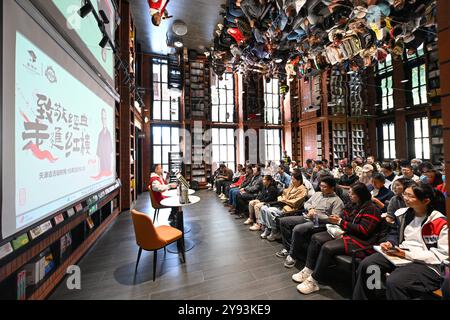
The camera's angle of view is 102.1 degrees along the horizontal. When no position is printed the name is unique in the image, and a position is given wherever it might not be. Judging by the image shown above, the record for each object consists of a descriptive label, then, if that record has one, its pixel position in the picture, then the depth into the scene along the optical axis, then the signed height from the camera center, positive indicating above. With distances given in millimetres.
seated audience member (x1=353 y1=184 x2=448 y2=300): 1360 -751
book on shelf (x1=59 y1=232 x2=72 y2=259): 2198 -1003
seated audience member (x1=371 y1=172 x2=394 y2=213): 2683 -474
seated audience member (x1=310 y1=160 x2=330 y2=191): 4555 -364
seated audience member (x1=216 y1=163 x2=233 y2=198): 6870 -704
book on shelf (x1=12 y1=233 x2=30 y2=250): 1340 -577
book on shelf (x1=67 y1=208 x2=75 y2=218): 2068 -548
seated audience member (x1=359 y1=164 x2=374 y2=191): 3718 -273
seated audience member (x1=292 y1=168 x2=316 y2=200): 3316 -495
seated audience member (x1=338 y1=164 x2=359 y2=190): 4426 -414
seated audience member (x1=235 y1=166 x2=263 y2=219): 4453 -777
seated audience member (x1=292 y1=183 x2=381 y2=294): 1889 -848
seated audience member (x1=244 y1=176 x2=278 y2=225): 3730 -755
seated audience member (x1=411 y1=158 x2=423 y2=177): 4229 -156
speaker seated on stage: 3555 -456
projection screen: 1299 +395
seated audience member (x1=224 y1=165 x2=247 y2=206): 5812 -738
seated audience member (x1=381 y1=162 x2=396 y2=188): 3756 -238
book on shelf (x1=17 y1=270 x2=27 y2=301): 1510 -1014
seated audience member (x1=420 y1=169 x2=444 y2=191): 2801 -278
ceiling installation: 3096 +2720
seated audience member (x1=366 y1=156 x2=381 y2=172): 5559 -8
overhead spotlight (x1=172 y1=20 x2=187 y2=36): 6125 +4599
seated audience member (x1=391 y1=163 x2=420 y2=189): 3460 -225
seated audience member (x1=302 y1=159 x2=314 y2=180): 6137 -304
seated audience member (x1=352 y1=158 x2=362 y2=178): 5254 -158
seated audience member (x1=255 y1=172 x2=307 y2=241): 3083 -793
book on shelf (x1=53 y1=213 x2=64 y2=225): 1826 -552
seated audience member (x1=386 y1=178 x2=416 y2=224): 2186 -470
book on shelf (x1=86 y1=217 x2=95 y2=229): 2828 -918
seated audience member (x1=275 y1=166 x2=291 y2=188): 4734 -432
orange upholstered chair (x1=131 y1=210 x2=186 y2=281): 2104 -856
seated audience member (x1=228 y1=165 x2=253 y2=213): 4974 -761
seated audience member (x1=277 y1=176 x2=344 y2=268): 2387 -821
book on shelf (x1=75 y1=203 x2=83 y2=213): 2251 -540
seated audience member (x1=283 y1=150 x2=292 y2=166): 9464 +205
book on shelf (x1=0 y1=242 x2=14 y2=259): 1225 -582
